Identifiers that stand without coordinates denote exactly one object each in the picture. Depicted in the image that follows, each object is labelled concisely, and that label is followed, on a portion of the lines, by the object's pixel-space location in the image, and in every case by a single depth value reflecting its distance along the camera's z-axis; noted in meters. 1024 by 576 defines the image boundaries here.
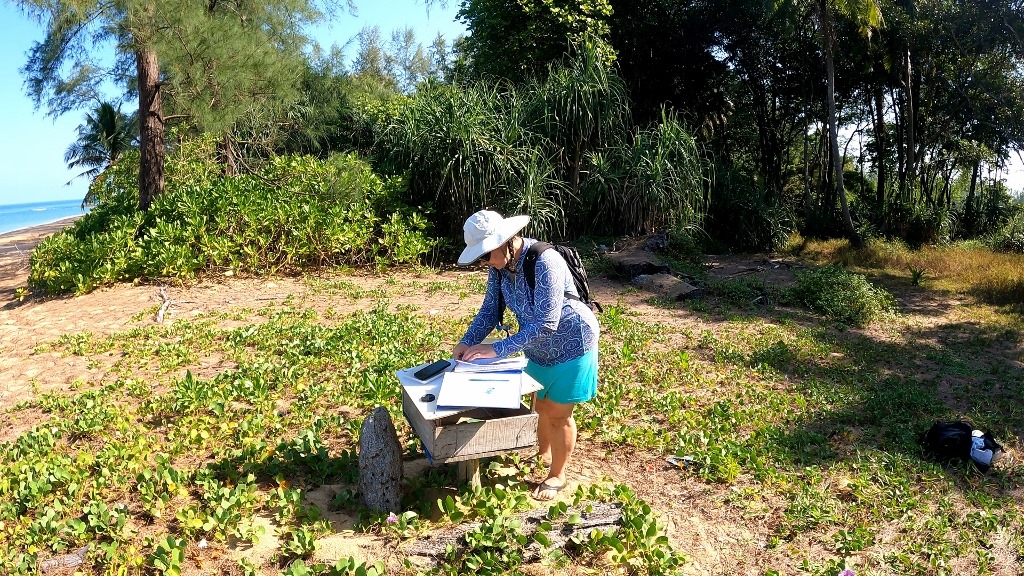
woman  2.79
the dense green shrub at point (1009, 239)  12.13
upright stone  3.01
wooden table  2.74
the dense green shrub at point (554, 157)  9.90
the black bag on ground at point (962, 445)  3.91
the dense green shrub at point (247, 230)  7.67
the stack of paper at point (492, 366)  2.81
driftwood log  2.77
